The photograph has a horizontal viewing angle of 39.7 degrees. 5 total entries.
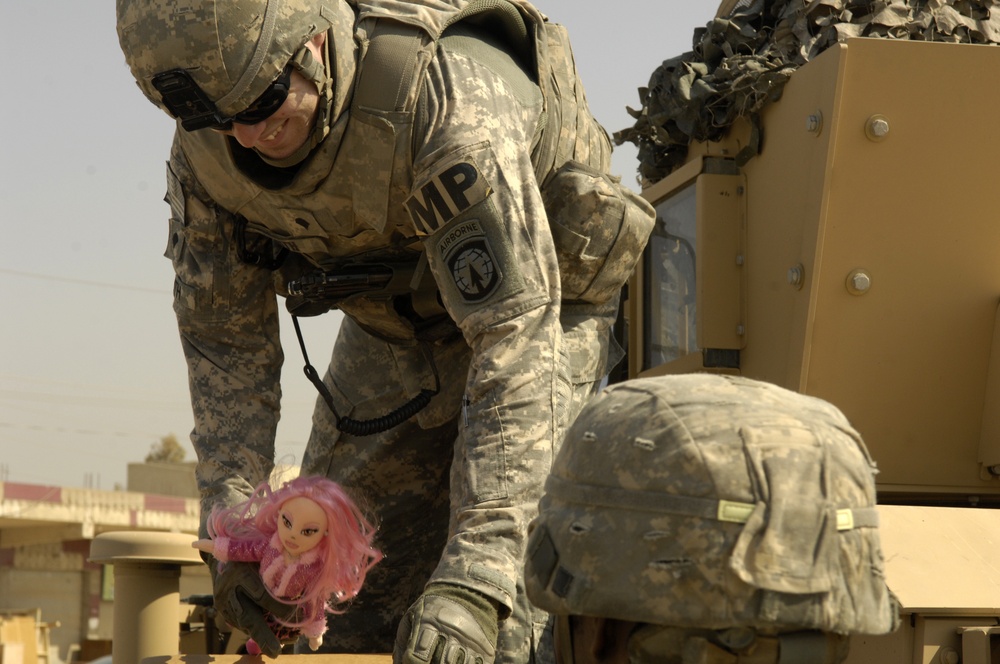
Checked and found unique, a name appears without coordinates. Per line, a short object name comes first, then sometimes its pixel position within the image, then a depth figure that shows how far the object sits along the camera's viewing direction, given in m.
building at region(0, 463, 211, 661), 24.48
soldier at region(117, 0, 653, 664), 2.78
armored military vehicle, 3.75
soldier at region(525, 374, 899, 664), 1.59
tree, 51.53
